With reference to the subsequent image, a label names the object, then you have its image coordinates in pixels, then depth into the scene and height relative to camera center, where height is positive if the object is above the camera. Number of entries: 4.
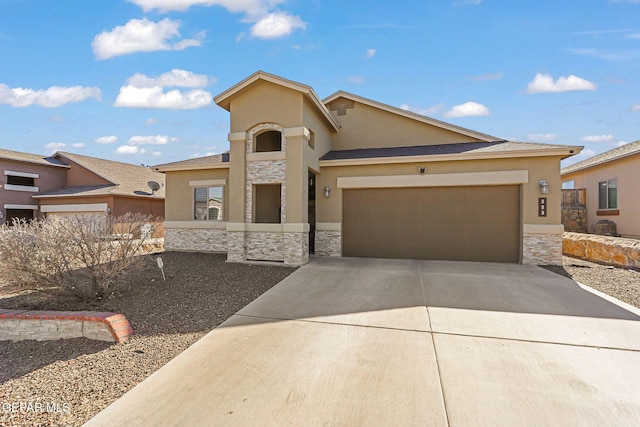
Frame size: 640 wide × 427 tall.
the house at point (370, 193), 10.09 +0.86
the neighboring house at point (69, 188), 19.75 +1.85
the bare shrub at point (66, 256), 6.02 -0.87
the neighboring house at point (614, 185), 12.82 +1.52
